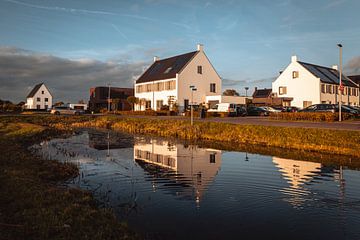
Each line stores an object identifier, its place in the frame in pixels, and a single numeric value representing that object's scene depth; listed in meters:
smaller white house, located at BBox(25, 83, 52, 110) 84.06
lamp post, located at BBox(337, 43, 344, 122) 26.96
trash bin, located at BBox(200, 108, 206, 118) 33.28
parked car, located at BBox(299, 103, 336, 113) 30.77
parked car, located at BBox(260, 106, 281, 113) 40.41
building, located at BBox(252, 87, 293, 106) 50.25
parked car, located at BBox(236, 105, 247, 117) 38.09
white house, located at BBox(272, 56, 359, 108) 47.88
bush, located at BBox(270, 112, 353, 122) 25.12
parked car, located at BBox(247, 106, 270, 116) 39.88
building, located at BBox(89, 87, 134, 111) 72.62
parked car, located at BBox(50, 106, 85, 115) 55.50
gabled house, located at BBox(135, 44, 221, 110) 45.09
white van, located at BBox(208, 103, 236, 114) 37.06
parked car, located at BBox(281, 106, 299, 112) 41.06
